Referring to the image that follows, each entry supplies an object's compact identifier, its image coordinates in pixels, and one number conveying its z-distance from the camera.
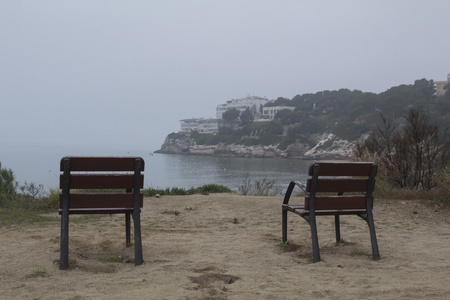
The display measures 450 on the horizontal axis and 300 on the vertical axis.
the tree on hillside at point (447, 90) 75.88
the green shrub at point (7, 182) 11.24
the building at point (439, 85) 107.48
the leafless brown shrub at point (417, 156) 10.46
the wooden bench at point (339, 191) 4.07
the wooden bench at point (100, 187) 3.71
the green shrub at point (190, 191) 10.80
